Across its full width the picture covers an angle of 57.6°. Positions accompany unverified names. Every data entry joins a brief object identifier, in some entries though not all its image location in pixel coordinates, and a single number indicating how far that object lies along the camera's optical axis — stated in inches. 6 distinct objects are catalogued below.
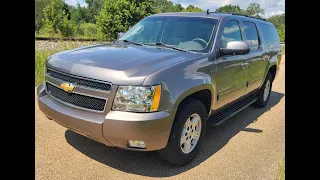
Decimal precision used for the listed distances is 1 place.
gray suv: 116.7
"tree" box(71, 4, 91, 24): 3408.5
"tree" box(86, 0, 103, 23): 3778.3
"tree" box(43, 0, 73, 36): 1707.7
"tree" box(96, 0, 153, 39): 1676.9
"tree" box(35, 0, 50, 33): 2245.8
